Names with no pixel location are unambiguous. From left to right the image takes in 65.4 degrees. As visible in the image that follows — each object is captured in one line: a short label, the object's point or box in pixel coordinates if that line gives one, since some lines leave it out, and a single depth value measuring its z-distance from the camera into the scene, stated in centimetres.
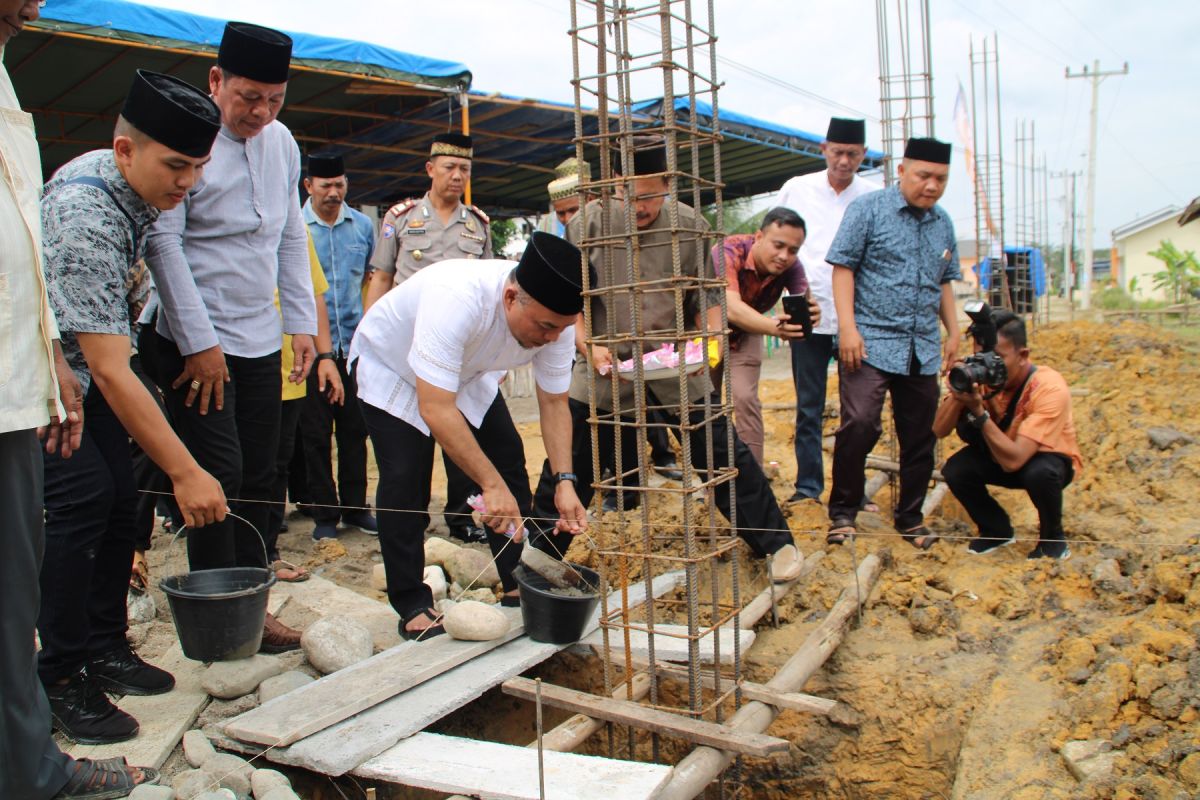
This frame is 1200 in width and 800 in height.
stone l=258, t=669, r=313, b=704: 292
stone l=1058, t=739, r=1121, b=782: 274
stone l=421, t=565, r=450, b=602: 409
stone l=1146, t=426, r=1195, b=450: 666
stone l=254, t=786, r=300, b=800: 235
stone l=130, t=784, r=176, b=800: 224
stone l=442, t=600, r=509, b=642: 319
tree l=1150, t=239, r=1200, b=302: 2177
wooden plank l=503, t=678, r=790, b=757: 263
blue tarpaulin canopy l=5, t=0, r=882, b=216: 705
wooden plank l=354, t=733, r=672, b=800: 232
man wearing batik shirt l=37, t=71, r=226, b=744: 237
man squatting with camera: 447
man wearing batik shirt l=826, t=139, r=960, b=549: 455
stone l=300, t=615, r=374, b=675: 312
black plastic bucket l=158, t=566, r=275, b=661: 274
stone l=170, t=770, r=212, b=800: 232
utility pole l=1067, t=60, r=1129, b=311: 2572
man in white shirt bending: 301
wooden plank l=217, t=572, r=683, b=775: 250
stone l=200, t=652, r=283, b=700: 287
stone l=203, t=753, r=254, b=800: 243
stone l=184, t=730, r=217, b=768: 253
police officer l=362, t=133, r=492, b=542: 483
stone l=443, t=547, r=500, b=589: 429
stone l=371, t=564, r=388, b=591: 418
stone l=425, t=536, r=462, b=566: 435
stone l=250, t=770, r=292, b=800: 242
